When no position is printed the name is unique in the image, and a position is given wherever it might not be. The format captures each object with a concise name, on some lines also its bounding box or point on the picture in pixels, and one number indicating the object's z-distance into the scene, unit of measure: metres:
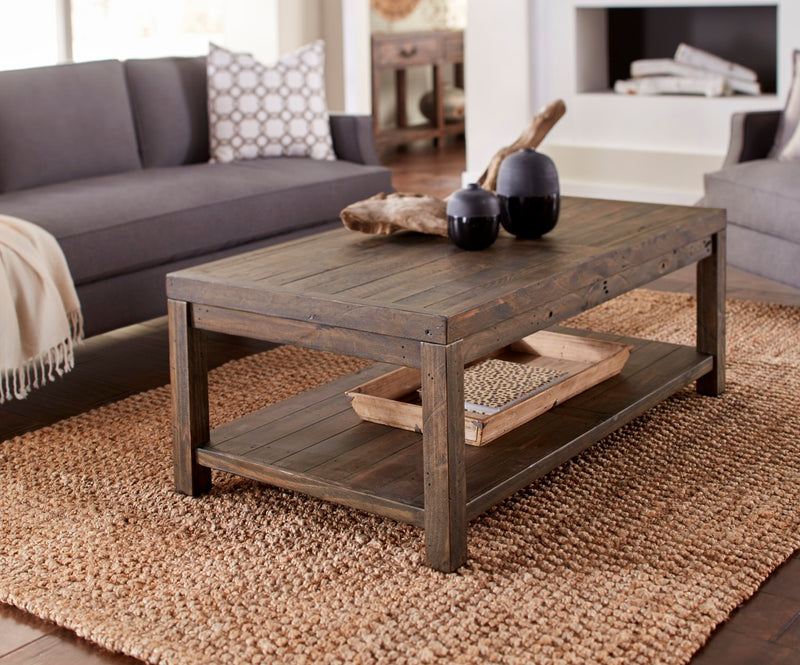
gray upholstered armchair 3.51
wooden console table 7.24
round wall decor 7.78
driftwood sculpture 2.49
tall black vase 2.42
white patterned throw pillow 4.09
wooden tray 2.24
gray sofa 3.20
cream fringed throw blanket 2.82
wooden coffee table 1.89
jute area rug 1.71
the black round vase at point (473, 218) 2.31
